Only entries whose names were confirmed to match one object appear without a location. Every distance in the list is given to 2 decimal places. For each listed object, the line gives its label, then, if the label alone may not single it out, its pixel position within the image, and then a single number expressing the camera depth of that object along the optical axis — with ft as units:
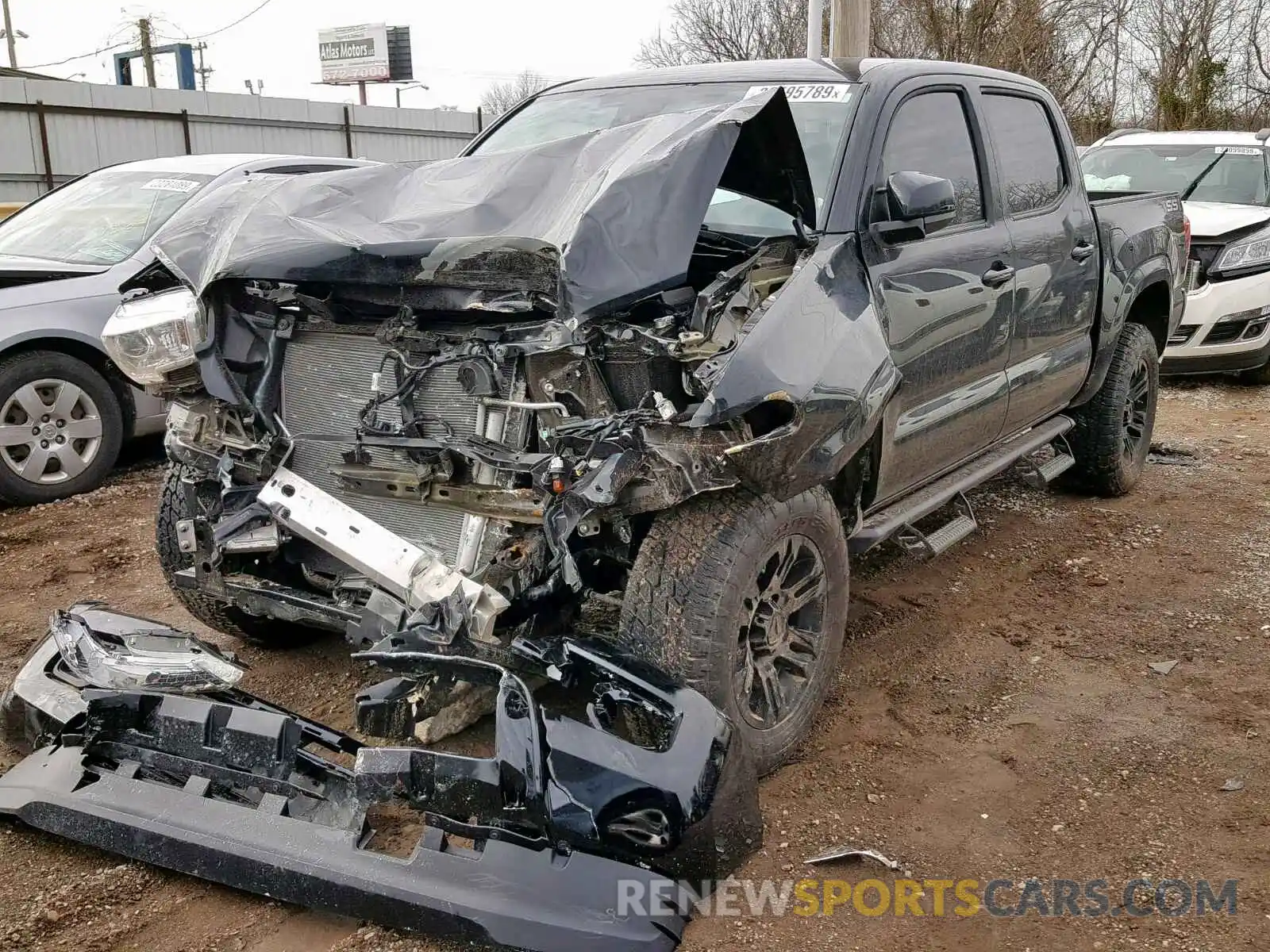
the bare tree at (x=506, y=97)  146.61
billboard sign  133.59
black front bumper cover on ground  7.52
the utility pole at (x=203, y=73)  128.57
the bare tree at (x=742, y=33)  94.48
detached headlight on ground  9.39
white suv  27.43
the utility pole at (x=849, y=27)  29.81
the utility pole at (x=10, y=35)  107.45
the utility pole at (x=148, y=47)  105.81
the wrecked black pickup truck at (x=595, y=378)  8.82
